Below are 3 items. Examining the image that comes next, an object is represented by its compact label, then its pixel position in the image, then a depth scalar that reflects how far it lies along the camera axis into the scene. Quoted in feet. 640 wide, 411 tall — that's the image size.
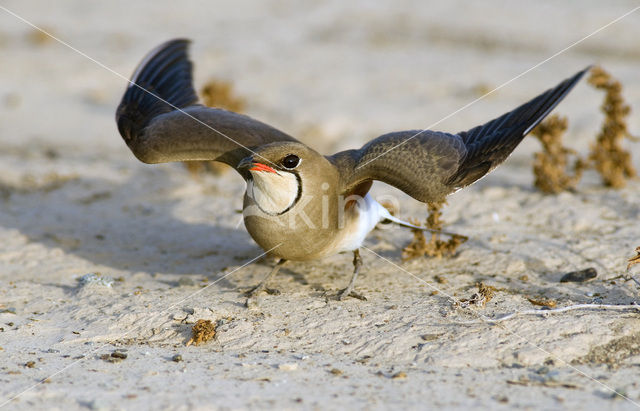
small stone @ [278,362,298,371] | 25.11
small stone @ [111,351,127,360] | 26.61
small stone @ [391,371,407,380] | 24.22
